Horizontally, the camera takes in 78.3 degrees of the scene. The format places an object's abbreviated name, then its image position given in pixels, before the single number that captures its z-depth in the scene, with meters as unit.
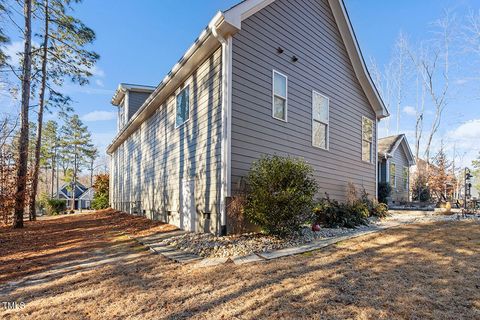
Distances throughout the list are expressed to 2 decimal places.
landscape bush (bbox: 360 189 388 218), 9.75
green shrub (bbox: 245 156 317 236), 5.66
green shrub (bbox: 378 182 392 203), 16.88
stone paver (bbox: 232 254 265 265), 4.67
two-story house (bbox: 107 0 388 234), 6.57
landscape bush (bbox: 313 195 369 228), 7.49
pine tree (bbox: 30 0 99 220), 12.79
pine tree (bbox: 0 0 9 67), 10.48
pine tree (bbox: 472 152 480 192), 33.22
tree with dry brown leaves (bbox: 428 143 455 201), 17.94
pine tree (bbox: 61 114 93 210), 37.50
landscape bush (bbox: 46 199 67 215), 25.20
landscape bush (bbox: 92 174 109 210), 23.59
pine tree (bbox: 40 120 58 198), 35.97
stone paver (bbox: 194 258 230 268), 4.66
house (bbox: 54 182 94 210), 44.40
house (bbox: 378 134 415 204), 18.61
